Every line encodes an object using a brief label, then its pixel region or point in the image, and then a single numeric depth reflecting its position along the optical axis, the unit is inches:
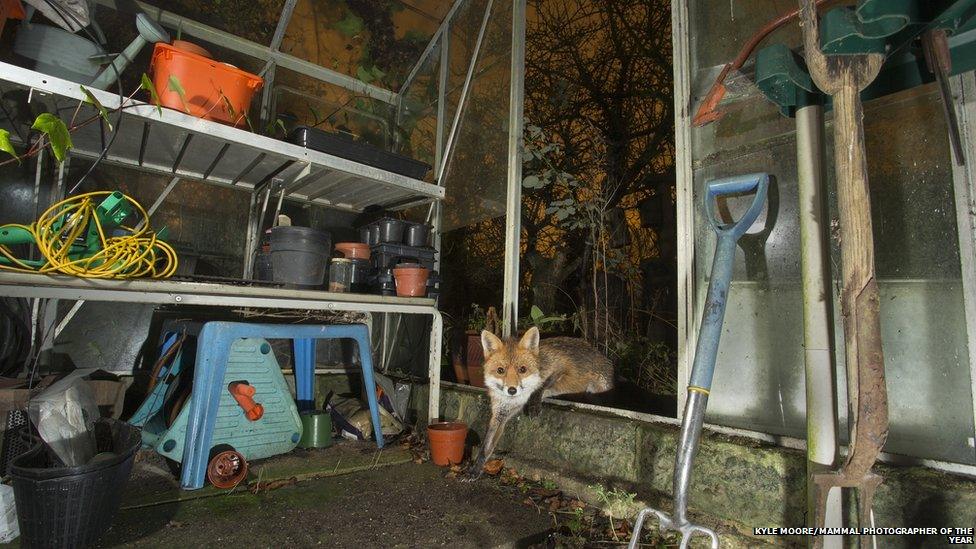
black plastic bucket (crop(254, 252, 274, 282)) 109.9
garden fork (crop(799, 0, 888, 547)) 39.5
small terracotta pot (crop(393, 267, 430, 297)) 116.2
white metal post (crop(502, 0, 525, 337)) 115.4
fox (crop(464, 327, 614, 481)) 93.6
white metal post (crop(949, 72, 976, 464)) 50.9
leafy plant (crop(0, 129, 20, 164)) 55.3
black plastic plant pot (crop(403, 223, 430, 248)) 126.0
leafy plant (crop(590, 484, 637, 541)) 73.4
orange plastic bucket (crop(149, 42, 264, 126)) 90.8
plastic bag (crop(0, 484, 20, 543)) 60.7
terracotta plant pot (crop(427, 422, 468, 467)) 99.8
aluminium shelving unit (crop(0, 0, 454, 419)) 78.5
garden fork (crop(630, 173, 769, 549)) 51.6
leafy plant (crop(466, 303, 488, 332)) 143.0
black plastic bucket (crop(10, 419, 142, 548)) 53.6
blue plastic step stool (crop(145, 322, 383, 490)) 83.0
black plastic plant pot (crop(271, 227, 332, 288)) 103.7
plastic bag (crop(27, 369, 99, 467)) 61.2
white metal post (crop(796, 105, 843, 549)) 45.5
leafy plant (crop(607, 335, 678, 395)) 115.4
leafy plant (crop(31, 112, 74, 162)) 62.3
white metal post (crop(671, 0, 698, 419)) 77.6
